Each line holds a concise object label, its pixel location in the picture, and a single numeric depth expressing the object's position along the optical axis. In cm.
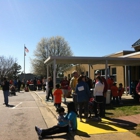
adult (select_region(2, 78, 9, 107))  1005
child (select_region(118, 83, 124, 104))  965
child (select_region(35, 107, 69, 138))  445
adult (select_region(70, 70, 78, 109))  745
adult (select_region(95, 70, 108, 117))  612
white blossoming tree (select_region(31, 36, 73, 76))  3865
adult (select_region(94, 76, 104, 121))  601
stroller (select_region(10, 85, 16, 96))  1583
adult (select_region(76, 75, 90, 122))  579
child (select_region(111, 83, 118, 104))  934
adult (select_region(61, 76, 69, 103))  969
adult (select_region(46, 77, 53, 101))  1062
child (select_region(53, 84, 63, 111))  782
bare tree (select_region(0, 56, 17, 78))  4492
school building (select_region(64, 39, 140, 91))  1462
